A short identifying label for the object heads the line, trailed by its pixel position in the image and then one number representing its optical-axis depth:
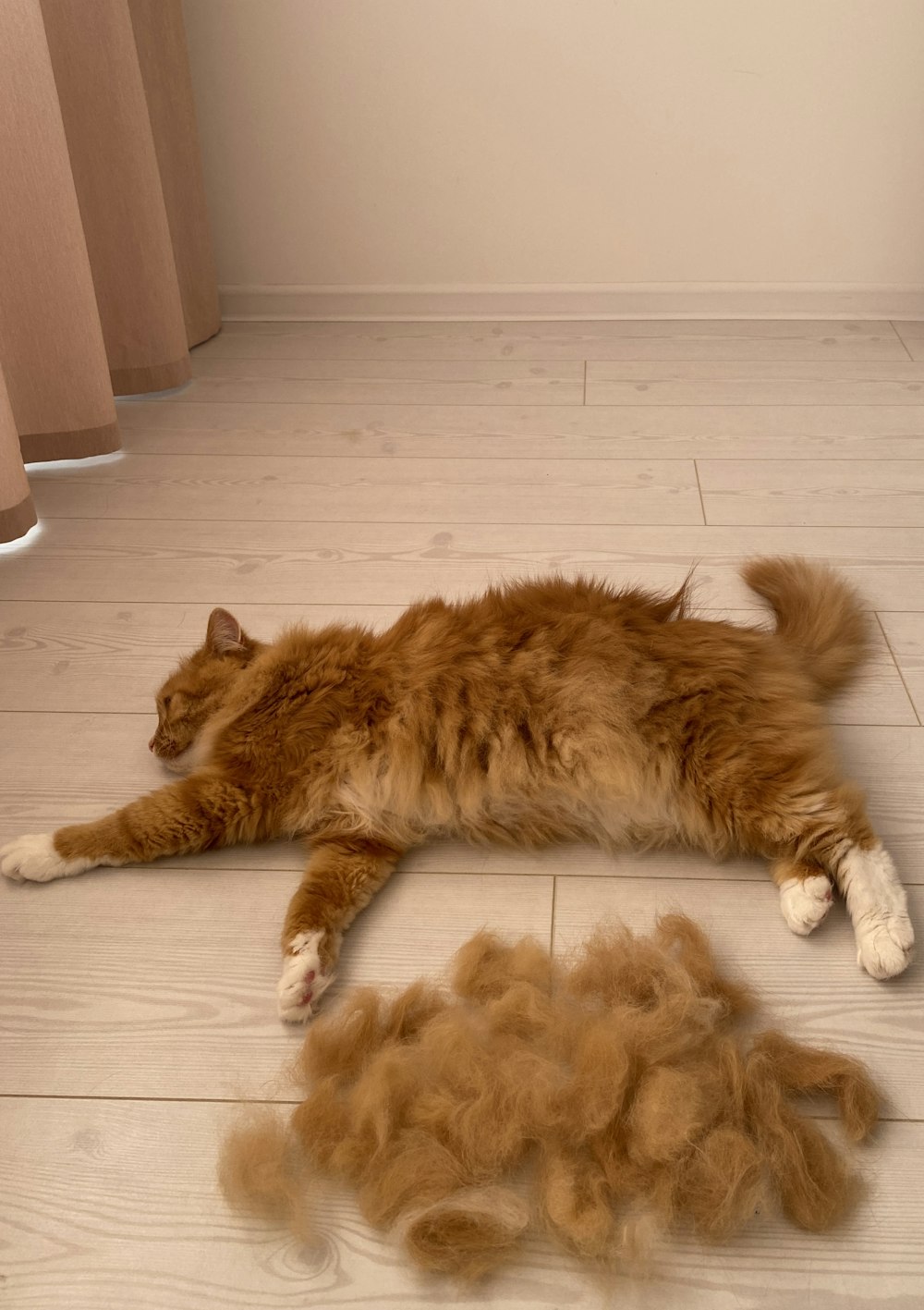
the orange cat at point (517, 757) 1.50
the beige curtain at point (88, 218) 2.23
